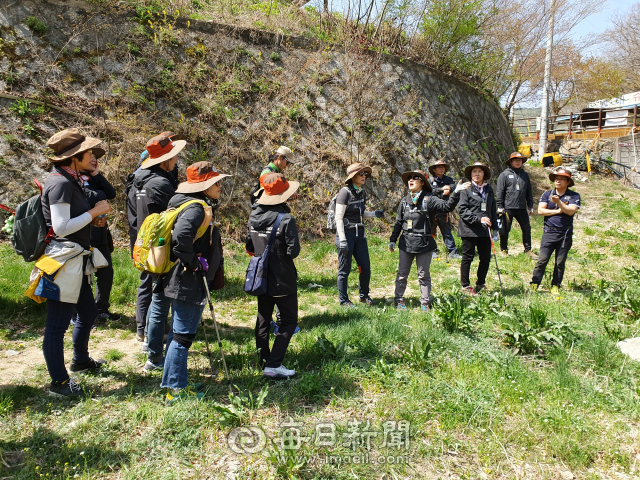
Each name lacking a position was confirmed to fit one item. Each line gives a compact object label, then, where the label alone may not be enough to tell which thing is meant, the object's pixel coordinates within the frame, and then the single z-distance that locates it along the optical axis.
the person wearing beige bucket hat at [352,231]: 5.86
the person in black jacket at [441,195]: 8.71
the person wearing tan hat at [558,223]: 6.50
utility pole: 18.22
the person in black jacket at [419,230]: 5.77
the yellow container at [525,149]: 12.77
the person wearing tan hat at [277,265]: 3.89
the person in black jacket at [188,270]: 3.40
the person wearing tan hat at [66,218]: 3.42
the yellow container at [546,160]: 15.23
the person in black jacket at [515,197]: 9.11
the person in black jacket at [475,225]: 6.55
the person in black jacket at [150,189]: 4.25
